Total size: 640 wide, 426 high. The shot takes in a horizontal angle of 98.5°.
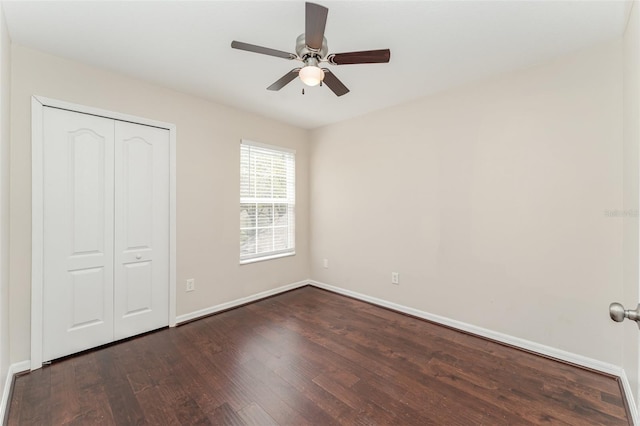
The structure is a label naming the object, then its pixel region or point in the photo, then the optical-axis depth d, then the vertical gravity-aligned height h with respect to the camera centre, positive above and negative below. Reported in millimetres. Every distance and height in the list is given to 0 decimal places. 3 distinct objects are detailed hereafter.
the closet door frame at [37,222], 2131 -83
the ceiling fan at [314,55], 1645 +1028
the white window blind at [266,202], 3604 +142
